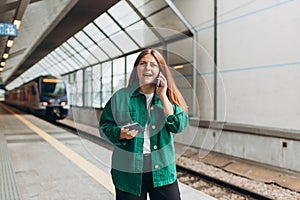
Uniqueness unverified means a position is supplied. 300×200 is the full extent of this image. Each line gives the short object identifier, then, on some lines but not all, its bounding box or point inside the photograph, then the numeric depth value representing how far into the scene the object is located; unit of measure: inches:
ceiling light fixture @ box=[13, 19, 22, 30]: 426.0
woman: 55.1
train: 636.7
